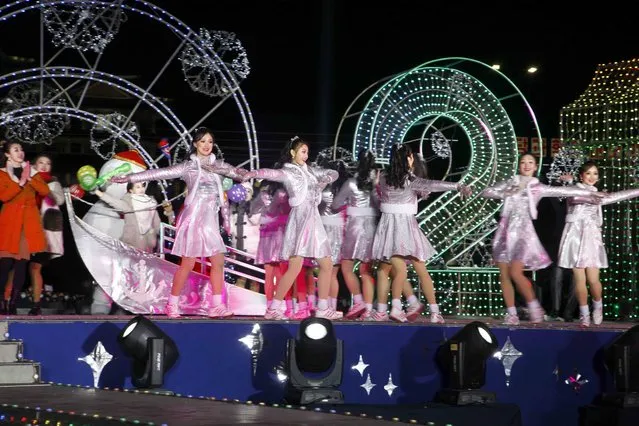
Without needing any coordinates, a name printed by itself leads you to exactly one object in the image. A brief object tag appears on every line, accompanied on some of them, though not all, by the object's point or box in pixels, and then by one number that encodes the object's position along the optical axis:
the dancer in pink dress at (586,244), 9.42
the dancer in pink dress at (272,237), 9.43
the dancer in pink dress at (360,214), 9.55
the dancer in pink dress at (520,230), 9.23
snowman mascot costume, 9.91
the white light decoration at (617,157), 11.46
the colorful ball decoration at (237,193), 11.02
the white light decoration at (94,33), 10.52
